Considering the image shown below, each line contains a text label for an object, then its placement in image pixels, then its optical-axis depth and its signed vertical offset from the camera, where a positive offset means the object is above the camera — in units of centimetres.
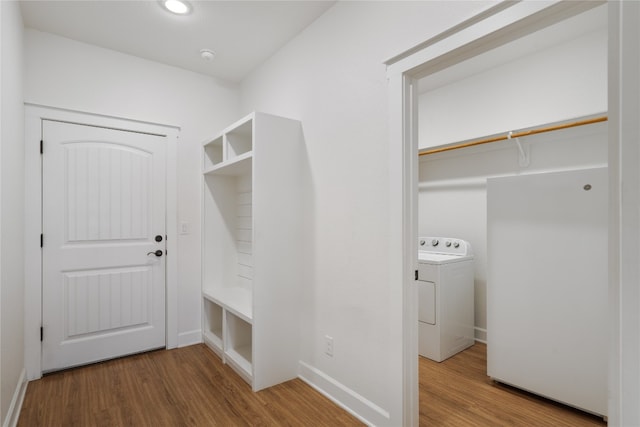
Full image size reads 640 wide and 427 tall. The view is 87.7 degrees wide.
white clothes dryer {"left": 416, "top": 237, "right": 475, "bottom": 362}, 279 -79
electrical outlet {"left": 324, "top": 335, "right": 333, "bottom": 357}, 222 -88
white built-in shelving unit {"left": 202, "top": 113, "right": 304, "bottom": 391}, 231 -32
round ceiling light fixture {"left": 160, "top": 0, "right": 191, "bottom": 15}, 218 +139
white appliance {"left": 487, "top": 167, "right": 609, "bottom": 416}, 194 -45
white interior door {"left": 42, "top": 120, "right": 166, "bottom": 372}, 258 -25
